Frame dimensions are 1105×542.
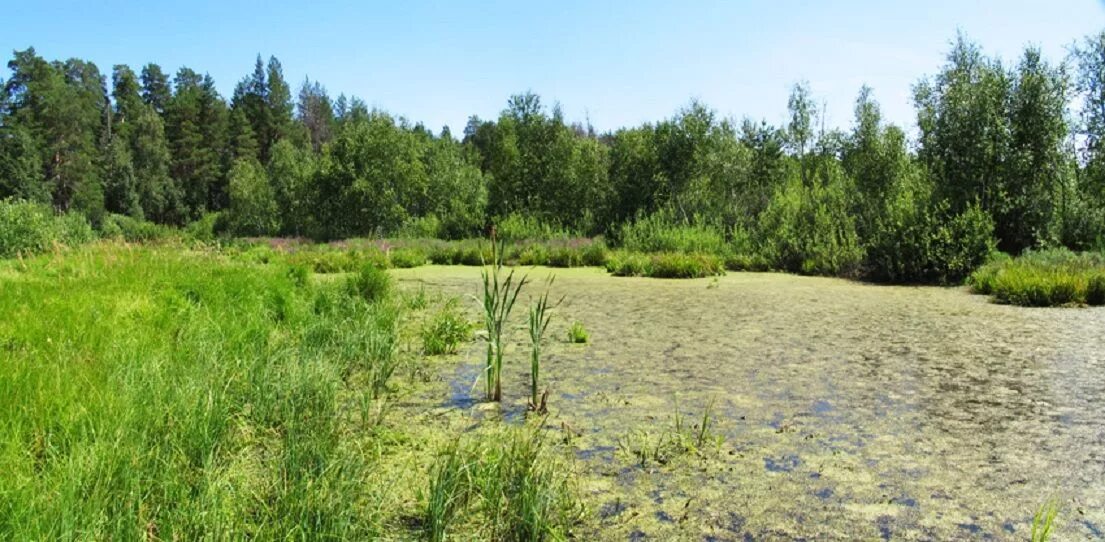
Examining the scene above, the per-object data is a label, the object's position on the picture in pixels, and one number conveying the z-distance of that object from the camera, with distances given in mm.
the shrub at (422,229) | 21905
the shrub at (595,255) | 14273
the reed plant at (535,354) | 3656
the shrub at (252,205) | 34750
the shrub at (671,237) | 14094
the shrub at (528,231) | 16703
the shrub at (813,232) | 11984
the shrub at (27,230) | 9820
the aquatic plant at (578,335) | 5680
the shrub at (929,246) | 10453
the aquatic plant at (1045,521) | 2135
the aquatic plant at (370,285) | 7141
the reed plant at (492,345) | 3858
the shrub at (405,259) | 14234
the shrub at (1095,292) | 7719
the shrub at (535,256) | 14375
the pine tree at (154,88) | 58719
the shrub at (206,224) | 34656
